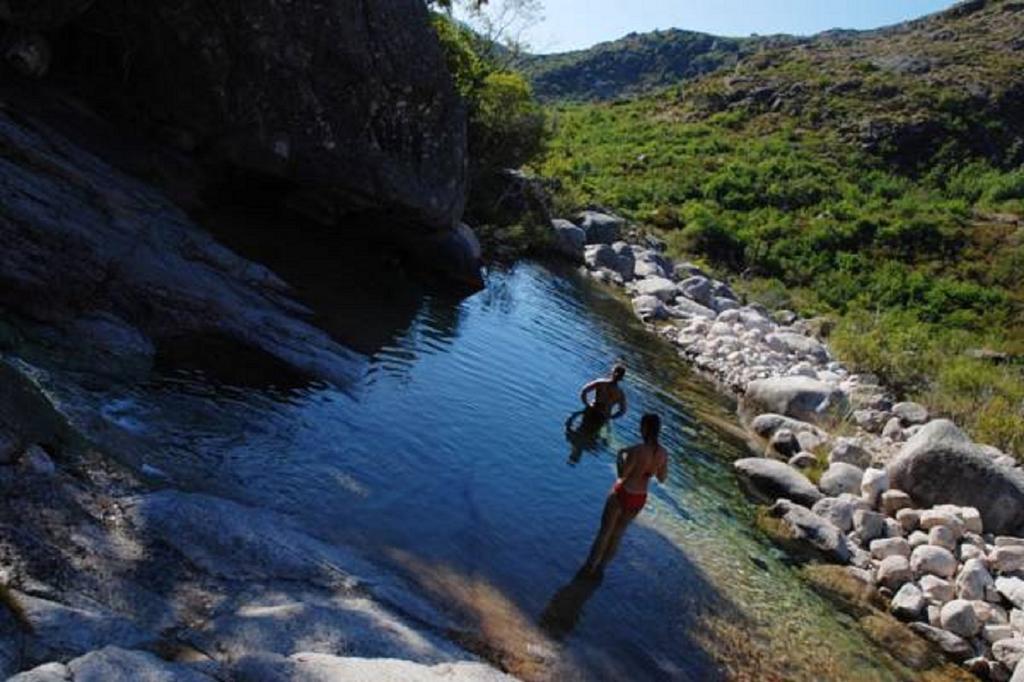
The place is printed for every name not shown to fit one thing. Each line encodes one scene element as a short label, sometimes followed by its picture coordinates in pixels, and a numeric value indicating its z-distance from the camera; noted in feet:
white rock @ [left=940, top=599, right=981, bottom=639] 44.34
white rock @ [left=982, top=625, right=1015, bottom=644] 43.52
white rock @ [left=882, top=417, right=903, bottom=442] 75.66
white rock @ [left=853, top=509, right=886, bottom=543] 54.34
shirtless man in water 55.72
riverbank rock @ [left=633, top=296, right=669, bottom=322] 112.98
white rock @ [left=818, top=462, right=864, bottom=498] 60.59
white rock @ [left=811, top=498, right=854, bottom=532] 55.57
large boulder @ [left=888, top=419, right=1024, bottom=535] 56.75
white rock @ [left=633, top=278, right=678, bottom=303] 123.75
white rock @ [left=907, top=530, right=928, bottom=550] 52.70
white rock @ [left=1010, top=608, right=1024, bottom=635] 44.14
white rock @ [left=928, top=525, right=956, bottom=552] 52.31
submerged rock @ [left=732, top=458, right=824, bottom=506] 58.85
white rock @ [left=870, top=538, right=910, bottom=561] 51.47
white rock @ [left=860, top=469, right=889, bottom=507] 59.62
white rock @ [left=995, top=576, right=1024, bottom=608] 46.55
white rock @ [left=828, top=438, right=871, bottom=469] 65.87
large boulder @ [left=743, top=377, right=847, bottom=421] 78.59
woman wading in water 36.24
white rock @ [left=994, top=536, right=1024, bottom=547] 52.13
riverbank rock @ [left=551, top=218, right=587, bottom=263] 136.35
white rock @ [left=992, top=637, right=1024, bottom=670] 41.55
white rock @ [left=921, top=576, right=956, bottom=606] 46.78
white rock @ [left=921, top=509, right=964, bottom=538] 53.54
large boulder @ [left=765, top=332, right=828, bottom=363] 104.14
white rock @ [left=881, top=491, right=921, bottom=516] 58.08
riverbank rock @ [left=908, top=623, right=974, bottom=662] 42.88
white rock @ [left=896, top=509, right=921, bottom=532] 56.03
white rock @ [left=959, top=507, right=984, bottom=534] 54.80
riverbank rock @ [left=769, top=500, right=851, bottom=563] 51.21
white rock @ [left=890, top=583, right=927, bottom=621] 45.65
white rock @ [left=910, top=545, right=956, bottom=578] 49.19
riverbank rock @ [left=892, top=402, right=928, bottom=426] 80.69
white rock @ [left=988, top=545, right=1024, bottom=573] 49.85
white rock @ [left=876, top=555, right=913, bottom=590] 48.65
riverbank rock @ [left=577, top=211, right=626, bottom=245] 152.35
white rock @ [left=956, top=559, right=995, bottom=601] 47.11
